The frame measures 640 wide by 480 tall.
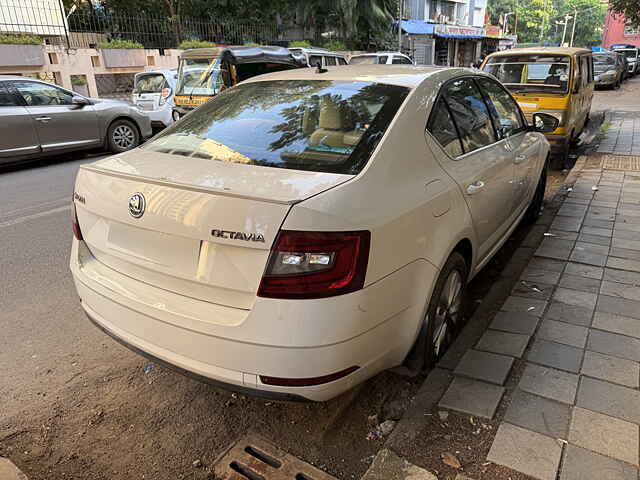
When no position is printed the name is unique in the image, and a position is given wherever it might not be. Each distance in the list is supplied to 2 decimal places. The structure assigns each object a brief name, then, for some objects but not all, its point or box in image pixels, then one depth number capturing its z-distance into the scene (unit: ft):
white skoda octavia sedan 6.32
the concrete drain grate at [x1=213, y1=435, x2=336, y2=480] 7.31
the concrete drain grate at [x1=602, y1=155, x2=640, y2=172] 24.67
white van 43.86
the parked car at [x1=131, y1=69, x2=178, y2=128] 37.47
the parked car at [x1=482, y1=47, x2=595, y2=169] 25.13
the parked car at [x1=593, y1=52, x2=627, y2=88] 69.41
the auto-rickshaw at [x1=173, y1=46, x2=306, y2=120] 34.22
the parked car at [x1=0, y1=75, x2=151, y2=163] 26.99
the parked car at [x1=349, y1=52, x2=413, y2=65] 53.72
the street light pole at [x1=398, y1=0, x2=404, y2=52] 95.30
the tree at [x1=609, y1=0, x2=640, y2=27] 61.52
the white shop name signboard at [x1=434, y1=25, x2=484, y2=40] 112.96
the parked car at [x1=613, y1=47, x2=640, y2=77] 99.67
